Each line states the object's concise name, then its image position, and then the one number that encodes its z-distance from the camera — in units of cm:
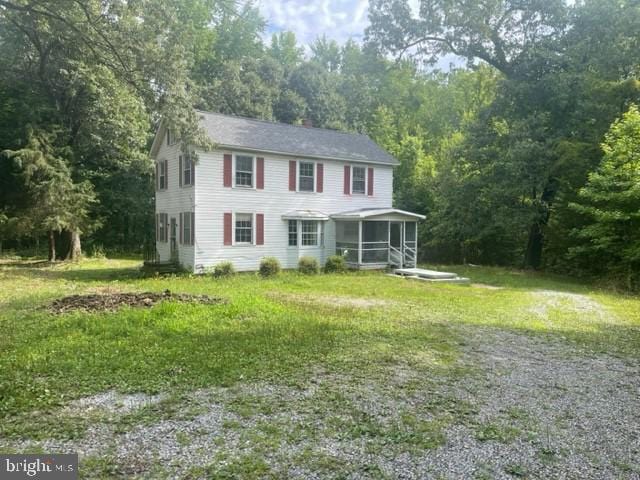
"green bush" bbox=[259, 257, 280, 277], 1606
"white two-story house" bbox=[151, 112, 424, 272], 1636
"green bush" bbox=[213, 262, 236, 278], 1572
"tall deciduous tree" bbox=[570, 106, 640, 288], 1485
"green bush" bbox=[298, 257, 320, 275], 1691
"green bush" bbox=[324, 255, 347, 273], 1750
